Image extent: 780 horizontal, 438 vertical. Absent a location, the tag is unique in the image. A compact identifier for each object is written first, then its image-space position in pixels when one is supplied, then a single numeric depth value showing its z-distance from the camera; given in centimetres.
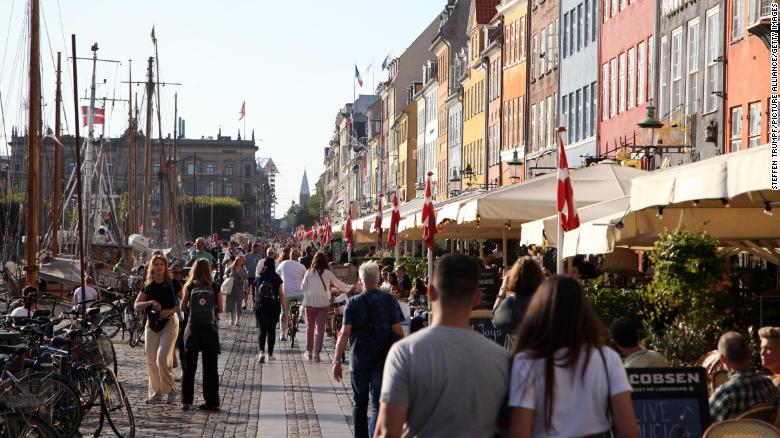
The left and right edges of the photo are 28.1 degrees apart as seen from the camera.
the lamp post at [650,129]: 2636
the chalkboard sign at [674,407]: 834
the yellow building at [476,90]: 7350
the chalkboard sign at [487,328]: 1603
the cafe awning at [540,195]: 1986
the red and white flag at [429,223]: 2188
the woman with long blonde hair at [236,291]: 3519
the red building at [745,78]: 2914
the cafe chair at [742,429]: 759
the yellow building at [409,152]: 11012
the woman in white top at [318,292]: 2439
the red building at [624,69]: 3972
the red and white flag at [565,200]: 1431
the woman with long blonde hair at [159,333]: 1750
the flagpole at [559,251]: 1466
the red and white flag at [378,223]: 3362
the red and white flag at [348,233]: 4006
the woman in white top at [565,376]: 598
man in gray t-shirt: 606
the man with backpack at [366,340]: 1252
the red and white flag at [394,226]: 2731
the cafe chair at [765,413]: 852
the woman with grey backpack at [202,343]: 1702
